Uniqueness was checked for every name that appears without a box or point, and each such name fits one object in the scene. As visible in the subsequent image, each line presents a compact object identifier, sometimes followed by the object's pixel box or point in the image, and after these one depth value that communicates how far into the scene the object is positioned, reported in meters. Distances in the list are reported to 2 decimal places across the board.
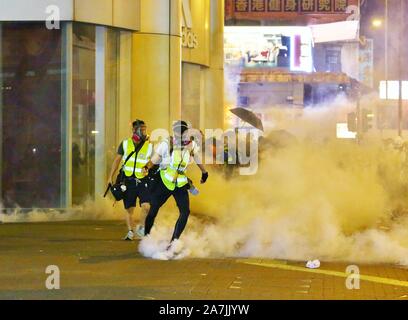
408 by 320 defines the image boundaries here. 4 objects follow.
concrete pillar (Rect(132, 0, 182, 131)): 18.00
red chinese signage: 45.97
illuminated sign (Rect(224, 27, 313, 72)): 52.91
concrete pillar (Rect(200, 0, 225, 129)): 26.54
